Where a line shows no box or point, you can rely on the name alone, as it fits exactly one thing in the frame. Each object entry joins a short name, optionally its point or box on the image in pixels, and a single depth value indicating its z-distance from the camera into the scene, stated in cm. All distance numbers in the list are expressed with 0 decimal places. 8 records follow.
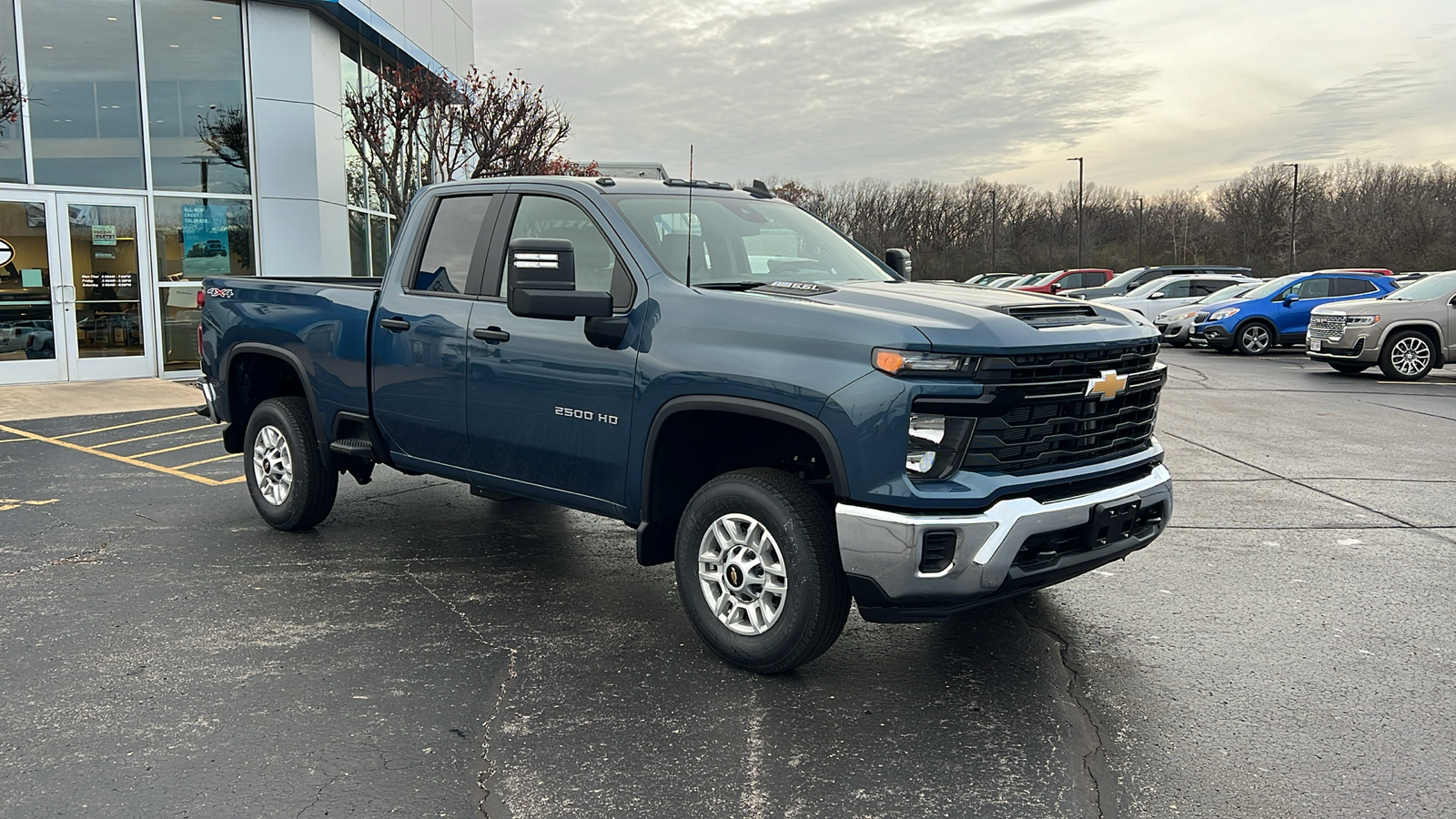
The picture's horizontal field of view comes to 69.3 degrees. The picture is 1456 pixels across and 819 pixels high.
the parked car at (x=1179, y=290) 2598
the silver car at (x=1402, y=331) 1530
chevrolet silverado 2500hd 363
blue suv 2086
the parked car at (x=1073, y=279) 3133
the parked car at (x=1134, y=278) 2942
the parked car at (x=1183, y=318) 2294
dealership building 1410
